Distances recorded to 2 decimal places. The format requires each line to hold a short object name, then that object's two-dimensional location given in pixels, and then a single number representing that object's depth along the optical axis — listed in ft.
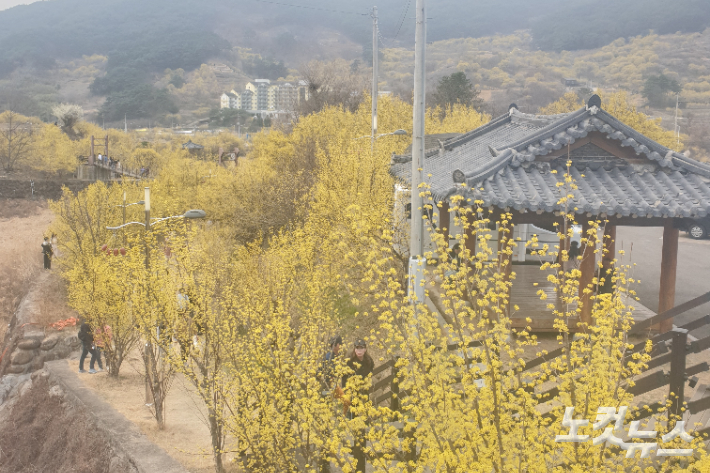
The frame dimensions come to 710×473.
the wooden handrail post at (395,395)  32.50
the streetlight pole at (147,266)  44.29
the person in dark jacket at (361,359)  36.73
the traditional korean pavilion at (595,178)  37.24
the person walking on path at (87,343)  59.11
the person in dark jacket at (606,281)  43.60
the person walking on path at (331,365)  31.88
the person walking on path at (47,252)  100.71
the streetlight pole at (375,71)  74.43
